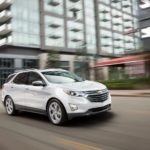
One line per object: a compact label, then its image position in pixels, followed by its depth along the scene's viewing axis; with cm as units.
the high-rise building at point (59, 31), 6194
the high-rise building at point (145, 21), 3381
